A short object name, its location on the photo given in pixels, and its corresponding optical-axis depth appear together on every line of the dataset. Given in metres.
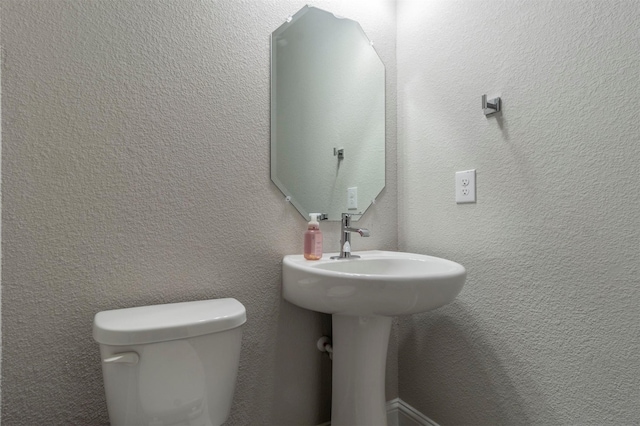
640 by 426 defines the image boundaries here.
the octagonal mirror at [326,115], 1.23
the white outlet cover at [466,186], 1.16
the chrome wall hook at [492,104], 1.07
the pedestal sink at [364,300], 0.87
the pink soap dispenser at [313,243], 1.16
